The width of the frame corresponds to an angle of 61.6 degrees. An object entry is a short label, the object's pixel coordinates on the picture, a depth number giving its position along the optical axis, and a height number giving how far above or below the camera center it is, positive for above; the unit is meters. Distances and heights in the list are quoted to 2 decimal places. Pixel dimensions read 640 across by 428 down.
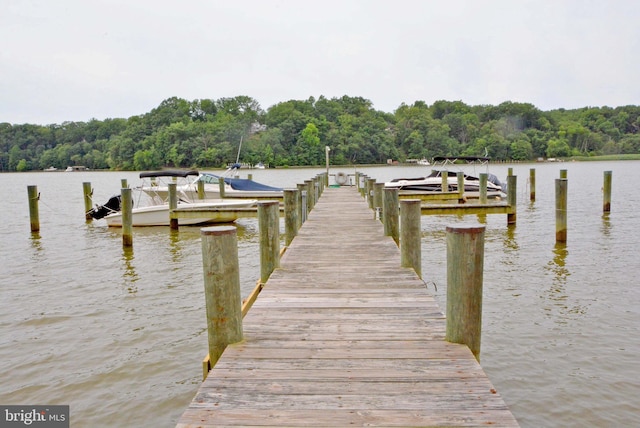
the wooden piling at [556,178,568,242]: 13.91 -1.44
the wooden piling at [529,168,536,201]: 27.94 -1.60
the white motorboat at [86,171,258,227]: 17.08 -1.53
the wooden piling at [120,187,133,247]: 14.58 -1.43
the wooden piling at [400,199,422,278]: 6.80 -0.95
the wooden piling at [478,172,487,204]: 21.28 -1.28
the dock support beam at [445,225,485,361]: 4.16 -0.97
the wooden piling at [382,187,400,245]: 9.23 -1.04
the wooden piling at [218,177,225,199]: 22.97 -0.97
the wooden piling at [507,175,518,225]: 16.09 -1.13
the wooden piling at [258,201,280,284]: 6.98 -0.97
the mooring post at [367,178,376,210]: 14.16 -0.83
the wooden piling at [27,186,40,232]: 17.95 -1.36
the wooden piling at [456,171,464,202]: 22.73 -1.13
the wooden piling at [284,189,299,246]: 9.79 -0.96
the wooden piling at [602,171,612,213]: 20.80 -1.64
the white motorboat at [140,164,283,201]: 20.86 -1.07
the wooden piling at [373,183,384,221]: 11.86 -0.91
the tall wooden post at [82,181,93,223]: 22.08 -1.29
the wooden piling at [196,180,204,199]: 22.62 -1.10
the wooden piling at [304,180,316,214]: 14.25 -0.95
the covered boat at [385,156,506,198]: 25.27 -1.22
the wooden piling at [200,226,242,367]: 4.23 -0.98
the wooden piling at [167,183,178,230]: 17.19 -1.18
